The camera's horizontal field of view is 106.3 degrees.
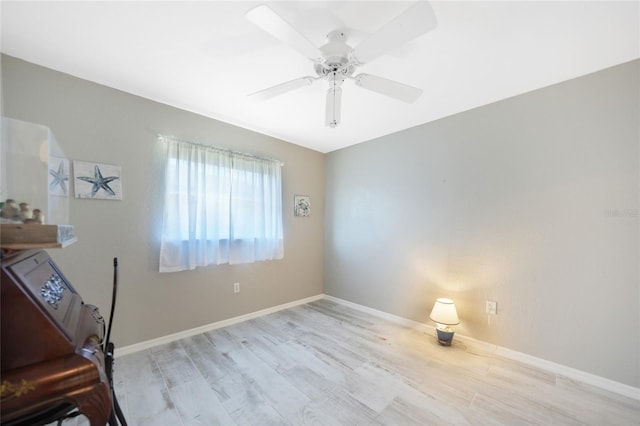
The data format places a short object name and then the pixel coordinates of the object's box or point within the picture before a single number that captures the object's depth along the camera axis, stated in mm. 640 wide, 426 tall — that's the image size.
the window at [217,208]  2418
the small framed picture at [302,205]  3584
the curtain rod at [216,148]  2398
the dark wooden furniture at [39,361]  690
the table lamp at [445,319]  2355
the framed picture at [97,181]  1969
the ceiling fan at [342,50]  1113
